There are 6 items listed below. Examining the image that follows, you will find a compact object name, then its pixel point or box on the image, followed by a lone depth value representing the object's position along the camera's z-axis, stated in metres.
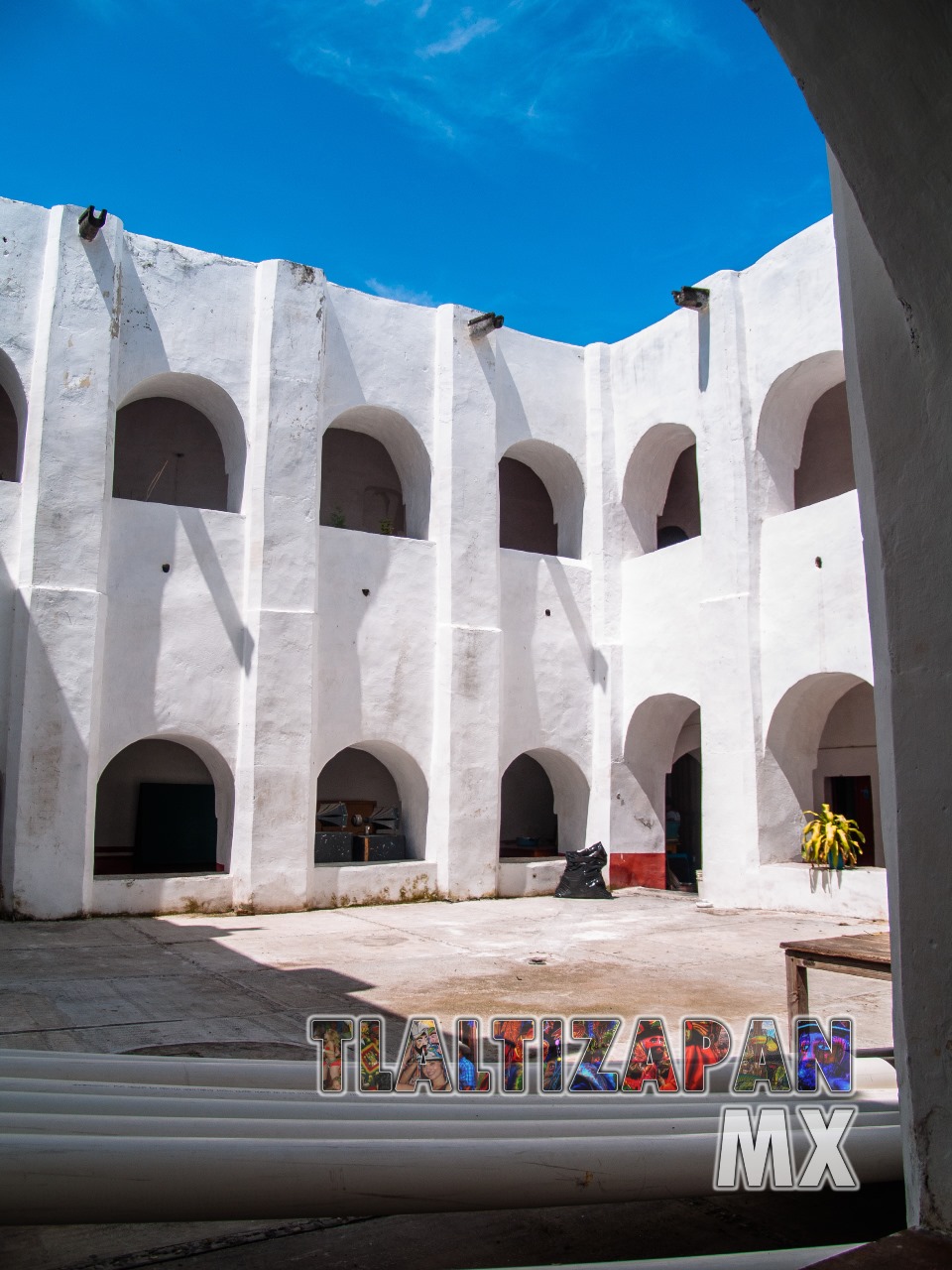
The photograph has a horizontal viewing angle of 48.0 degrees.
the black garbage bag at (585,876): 15.09
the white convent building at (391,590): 12.70
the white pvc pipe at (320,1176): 2.21
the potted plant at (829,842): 12.84
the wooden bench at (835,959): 5.52
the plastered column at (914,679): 2.42
